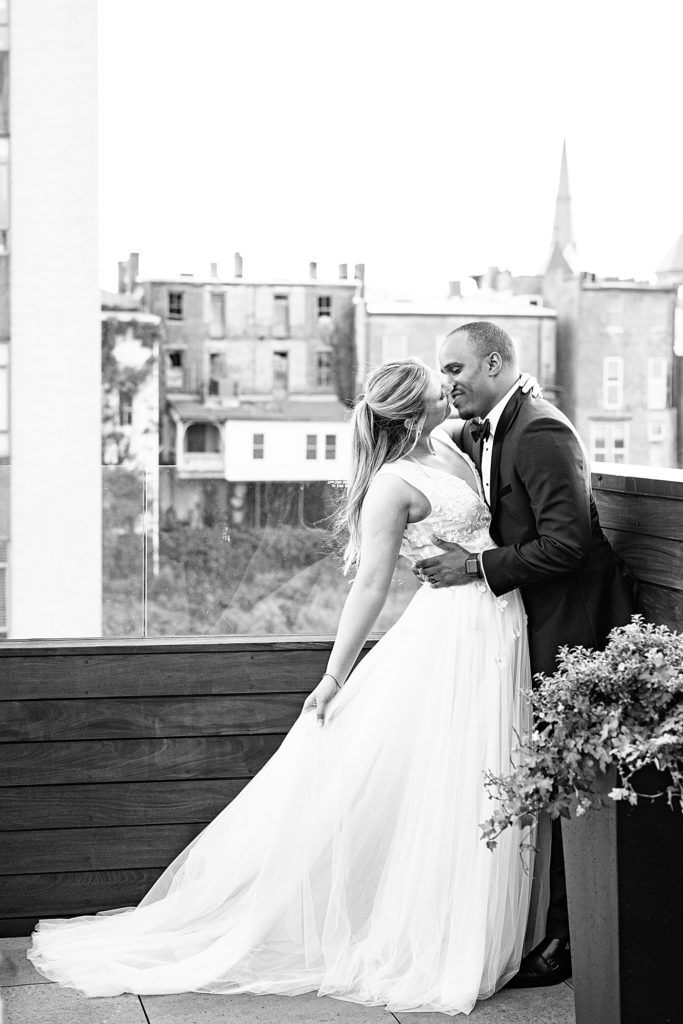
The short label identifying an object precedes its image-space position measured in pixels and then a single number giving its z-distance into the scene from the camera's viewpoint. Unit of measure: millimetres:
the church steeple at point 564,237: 54562
